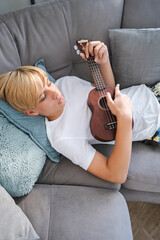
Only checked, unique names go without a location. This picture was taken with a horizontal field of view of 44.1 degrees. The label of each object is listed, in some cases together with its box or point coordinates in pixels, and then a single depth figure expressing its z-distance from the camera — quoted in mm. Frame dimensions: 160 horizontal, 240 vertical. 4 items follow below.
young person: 919
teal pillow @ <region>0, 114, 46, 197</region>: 896
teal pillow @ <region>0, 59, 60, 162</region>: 1001
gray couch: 888
